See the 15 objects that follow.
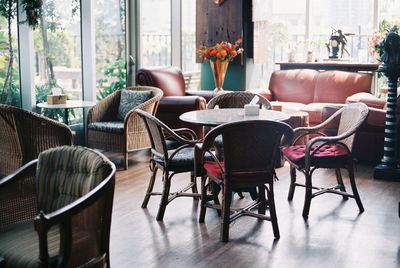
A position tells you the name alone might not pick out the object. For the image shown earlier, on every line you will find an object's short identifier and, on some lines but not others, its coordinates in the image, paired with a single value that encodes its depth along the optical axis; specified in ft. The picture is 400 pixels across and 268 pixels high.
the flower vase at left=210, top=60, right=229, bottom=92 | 24.07
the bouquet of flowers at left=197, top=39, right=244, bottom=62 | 22.51
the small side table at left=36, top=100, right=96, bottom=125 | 19.89
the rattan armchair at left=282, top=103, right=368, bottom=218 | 15.01
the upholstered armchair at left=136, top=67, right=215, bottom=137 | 22.45
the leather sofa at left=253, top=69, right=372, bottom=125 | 25.07
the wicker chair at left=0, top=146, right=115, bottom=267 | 8.02
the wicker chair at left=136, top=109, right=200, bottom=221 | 14.52
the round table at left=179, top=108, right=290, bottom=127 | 14.75
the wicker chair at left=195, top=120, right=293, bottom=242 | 12.80
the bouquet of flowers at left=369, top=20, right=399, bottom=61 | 25.39
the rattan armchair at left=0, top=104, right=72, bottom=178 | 16.29
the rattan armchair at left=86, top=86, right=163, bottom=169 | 20.56
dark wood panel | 26.21
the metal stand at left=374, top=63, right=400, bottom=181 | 18.94
